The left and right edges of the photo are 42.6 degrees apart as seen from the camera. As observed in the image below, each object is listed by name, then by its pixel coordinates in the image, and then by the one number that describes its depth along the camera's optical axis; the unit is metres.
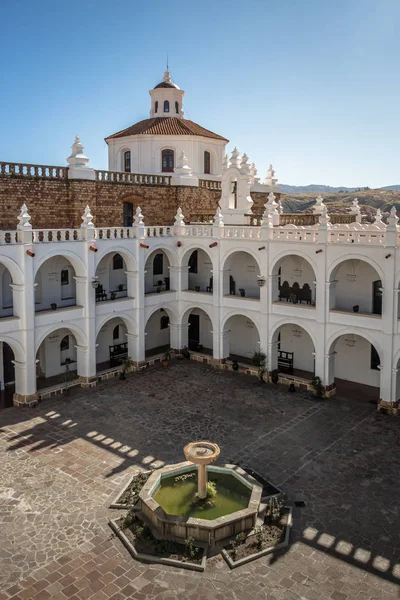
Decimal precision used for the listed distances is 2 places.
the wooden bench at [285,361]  25.91
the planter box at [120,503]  13.75
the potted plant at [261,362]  24.58
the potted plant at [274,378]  24.55
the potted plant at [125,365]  24.80
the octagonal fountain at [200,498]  12.34
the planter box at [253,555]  11.57
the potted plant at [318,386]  22.44
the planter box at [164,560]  11.49
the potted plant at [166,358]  26.70
